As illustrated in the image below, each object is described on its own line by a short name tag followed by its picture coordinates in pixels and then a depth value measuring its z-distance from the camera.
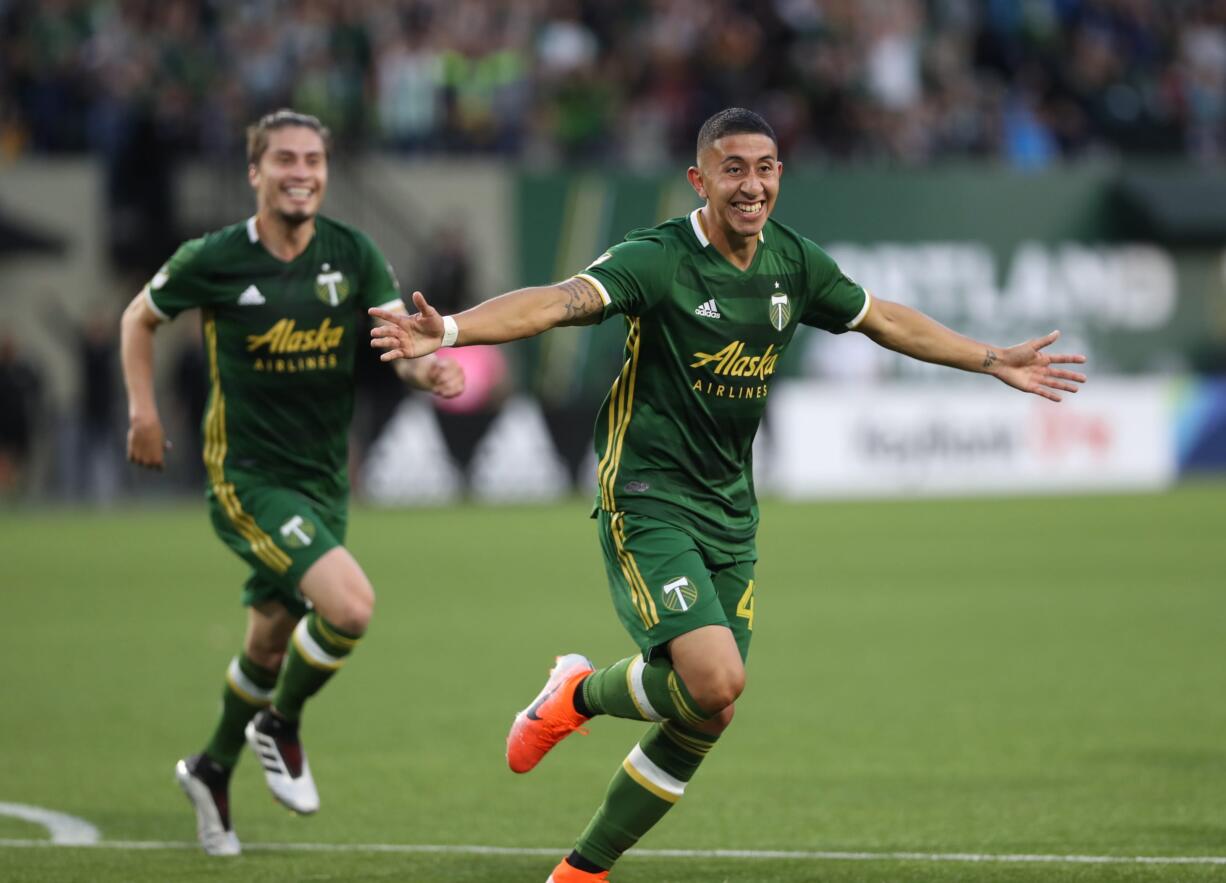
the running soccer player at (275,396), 15.70
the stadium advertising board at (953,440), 52.34
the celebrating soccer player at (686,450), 12.58
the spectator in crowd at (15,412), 50.44
